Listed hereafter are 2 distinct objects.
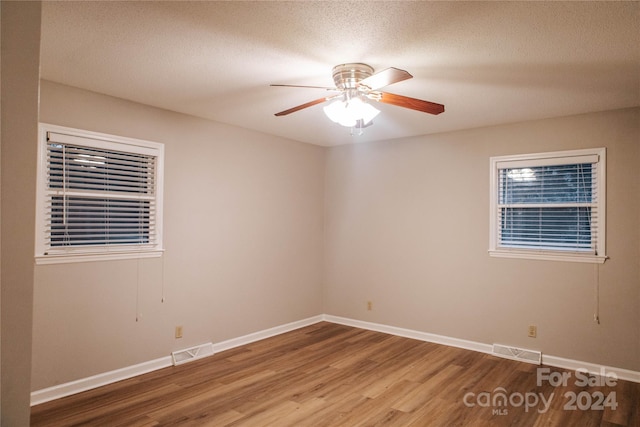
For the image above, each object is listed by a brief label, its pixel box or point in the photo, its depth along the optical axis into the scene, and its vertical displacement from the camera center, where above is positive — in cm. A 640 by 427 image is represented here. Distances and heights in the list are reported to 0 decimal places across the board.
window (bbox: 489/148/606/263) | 389 +15
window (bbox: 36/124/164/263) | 316 +14
